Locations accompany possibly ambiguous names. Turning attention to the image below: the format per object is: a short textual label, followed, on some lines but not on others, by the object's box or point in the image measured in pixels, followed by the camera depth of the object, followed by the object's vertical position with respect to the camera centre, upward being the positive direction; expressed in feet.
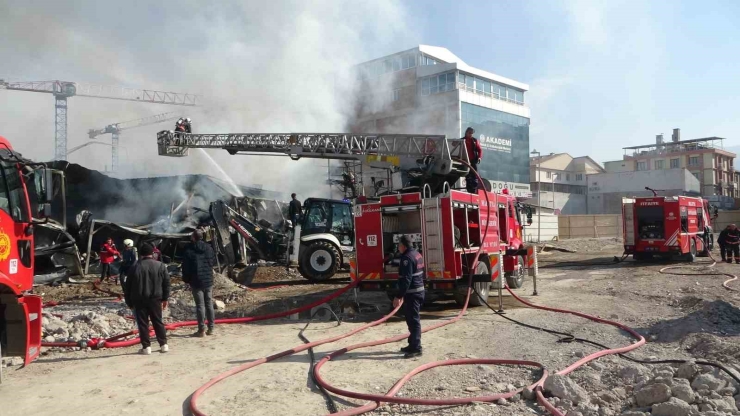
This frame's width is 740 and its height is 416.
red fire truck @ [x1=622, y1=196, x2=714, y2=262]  59.82 -0.24
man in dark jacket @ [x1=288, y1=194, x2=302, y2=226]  48.02 +2.20
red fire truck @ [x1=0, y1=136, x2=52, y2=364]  17.38 -0.37
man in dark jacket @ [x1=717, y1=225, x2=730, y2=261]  60.03 -1.98
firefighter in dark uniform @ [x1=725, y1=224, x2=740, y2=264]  59.47 -2.18
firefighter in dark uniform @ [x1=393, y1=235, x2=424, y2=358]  21.27 -2.39
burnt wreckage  45.29 +1.84
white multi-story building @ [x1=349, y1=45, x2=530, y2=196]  129.08 +32.35
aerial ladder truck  29.66 +1.26
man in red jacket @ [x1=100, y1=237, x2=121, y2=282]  44.70 -1.36
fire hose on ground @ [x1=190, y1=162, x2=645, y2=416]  14.96 -4.60
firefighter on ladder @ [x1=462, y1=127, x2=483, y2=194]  38.60 +5.70
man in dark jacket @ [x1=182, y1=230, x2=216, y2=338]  25.61 -1.71
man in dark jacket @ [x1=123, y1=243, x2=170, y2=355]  22.26 -2.19
